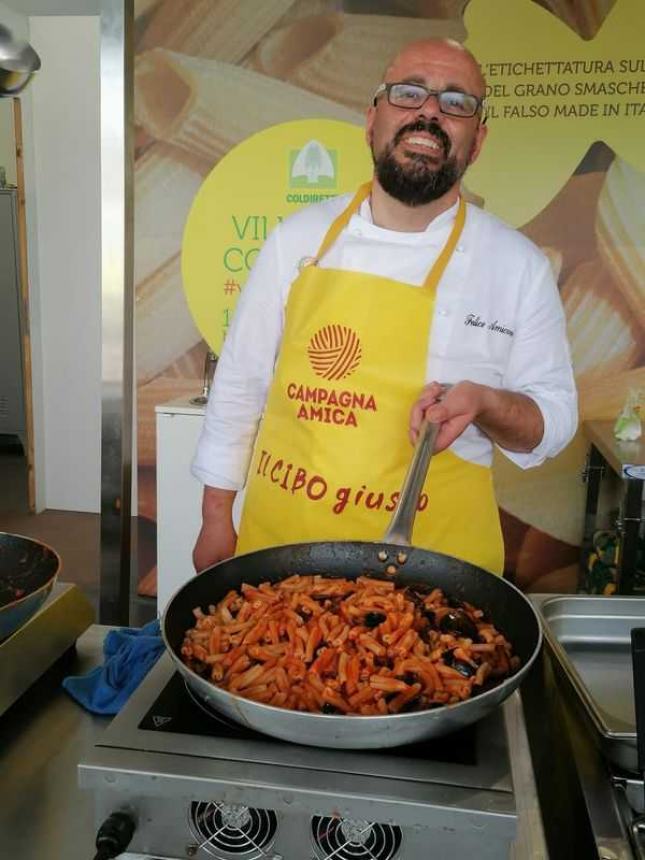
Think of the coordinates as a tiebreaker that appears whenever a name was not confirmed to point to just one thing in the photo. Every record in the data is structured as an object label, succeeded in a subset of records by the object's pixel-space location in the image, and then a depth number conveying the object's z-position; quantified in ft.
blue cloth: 3.85
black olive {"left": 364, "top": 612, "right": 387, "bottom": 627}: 3.23
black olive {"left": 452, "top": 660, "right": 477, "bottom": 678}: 2.93
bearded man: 6.09
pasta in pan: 2.82
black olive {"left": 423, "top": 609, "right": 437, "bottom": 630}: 3.33
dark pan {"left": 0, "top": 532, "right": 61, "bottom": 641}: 3.64
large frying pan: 2.43
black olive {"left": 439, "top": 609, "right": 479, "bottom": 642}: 3.26
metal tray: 3.77
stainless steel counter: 2.85
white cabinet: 9.87
